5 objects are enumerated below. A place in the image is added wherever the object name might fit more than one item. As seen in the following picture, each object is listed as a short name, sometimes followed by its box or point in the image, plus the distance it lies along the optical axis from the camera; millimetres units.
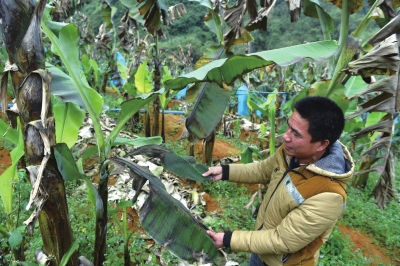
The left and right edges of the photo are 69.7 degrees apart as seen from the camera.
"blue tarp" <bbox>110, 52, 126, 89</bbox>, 5676
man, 1209
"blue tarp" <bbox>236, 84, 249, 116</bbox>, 8273
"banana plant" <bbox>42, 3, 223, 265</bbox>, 1334
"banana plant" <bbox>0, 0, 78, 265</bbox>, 1006
